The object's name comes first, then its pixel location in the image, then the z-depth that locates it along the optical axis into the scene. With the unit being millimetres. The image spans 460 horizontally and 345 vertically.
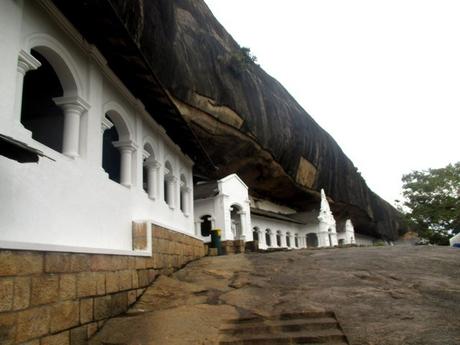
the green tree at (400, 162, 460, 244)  29641
